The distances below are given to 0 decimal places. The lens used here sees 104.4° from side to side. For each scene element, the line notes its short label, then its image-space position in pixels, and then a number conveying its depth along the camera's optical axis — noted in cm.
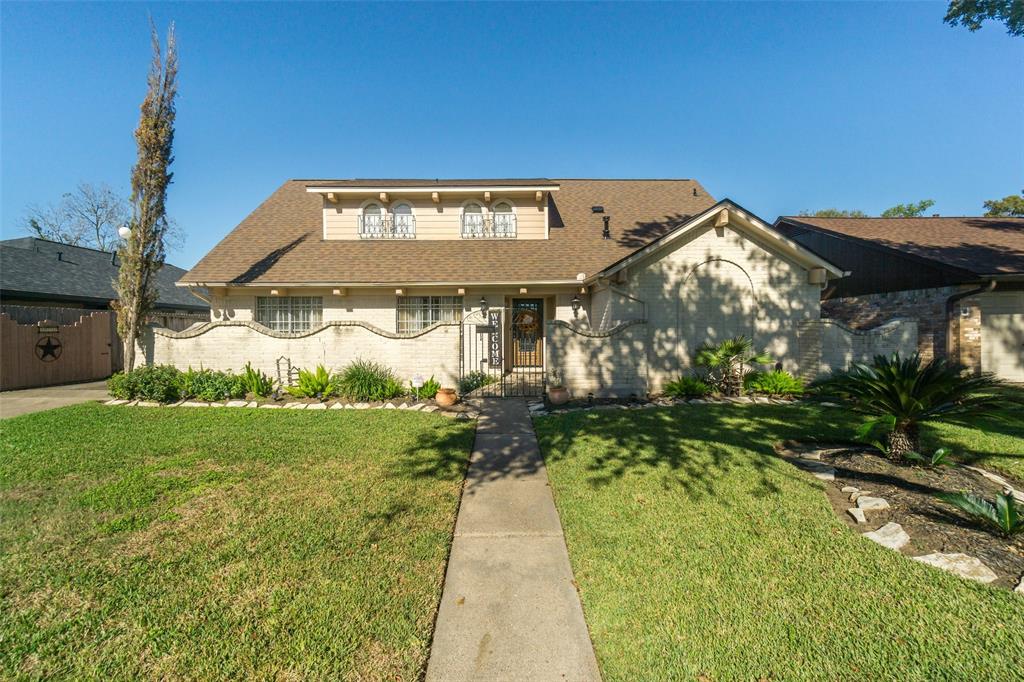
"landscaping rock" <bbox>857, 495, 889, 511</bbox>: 411
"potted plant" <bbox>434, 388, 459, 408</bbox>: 901
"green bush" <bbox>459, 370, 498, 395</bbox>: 1012
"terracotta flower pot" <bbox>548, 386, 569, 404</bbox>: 931
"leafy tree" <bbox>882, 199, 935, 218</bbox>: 4000
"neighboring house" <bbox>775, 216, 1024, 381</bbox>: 1173
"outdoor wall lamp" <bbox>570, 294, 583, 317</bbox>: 1210
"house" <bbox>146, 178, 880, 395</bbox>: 1026
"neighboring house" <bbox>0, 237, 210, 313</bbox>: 1343
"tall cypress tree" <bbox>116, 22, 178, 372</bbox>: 1011
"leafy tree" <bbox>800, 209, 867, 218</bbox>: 4455
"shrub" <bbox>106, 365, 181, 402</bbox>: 923
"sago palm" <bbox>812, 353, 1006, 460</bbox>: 494
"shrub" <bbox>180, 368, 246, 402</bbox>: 954
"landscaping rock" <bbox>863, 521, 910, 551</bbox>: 351
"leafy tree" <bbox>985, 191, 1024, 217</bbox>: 2991
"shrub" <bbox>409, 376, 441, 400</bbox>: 973
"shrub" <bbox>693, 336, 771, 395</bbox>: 1012
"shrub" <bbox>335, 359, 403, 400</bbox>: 945
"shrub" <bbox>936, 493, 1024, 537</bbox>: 348
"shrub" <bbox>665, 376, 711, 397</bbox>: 998
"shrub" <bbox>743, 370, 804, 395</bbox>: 1002
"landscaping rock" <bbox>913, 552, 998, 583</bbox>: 307
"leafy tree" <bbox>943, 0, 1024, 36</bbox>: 1379
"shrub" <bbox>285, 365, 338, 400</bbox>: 966
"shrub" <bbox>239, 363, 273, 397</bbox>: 969
